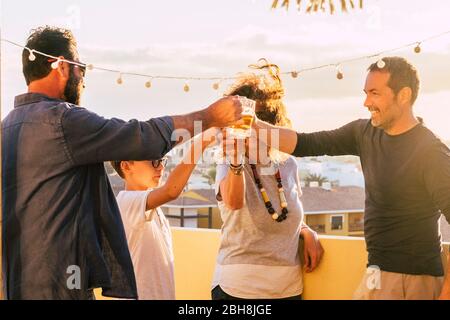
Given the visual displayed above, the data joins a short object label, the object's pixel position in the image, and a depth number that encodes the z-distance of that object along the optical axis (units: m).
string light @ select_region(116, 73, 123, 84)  3.04
